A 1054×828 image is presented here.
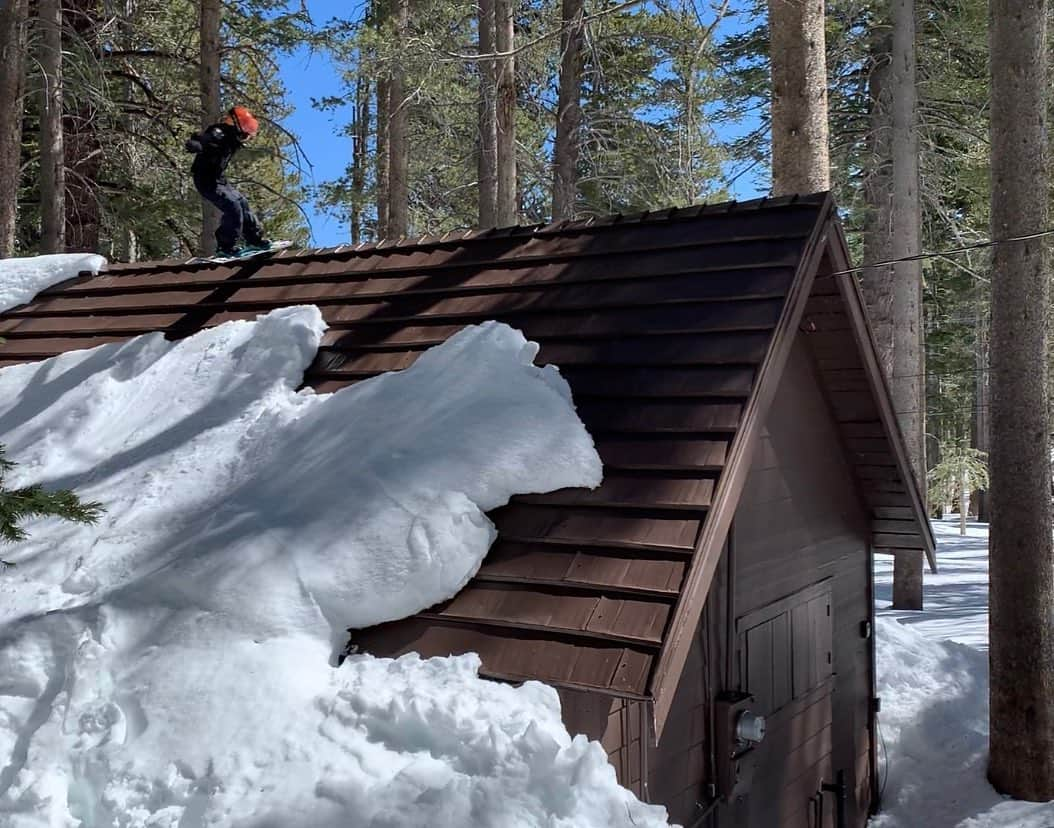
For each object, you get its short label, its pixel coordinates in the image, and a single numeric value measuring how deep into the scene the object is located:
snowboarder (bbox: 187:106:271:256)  8.38
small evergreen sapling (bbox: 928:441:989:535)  20.30
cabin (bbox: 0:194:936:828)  3.79
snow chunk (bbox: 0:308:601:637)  3.89
